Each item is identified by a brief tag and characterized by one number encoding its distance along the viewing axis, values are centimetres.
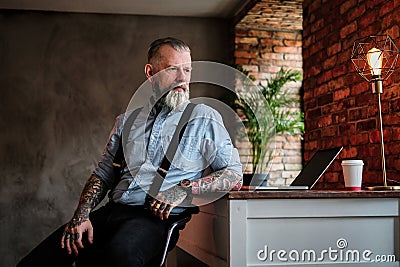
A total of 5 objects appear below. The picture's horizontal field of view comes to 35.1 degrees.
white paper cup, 246
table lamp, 293
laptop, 242
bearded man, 214
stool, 216
